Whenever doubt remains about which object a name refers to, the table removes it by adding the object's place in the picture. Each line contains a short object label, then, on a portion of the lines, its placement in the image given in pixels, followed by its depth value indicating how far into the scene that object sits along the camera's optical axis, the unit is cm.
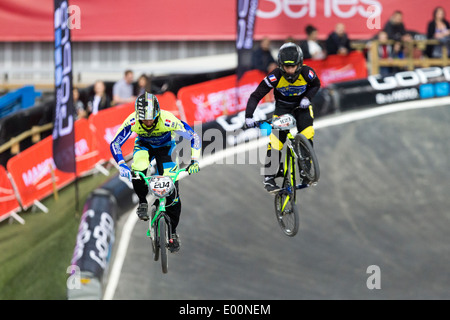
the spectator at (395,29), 2330
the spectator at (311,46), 1720
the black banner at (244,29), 1433
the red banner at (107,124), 1856
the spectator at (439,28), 2355
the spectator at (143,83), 1764
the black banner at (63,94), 1420
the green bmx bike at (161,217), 1044
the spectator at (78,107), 1982
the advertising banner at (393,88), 2278
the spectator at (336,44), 1889
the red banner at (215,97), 2073
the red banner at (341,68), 2286
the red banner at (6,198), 1781
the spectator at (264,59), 1955
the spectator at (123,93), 1900
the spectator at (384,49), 2403
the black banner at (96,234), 1752
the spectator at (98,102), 1877
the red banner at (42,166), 1820
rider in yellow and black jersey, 1040
